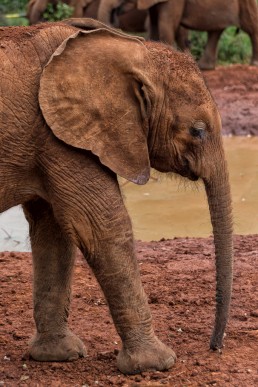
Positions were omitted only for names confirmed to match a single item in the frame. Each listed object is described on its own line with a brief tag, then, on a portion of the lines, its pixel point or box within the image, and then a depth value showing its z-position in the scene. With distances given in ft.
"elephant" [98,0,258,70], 124.57
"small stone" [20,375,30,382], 36.62
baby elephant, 34.22
